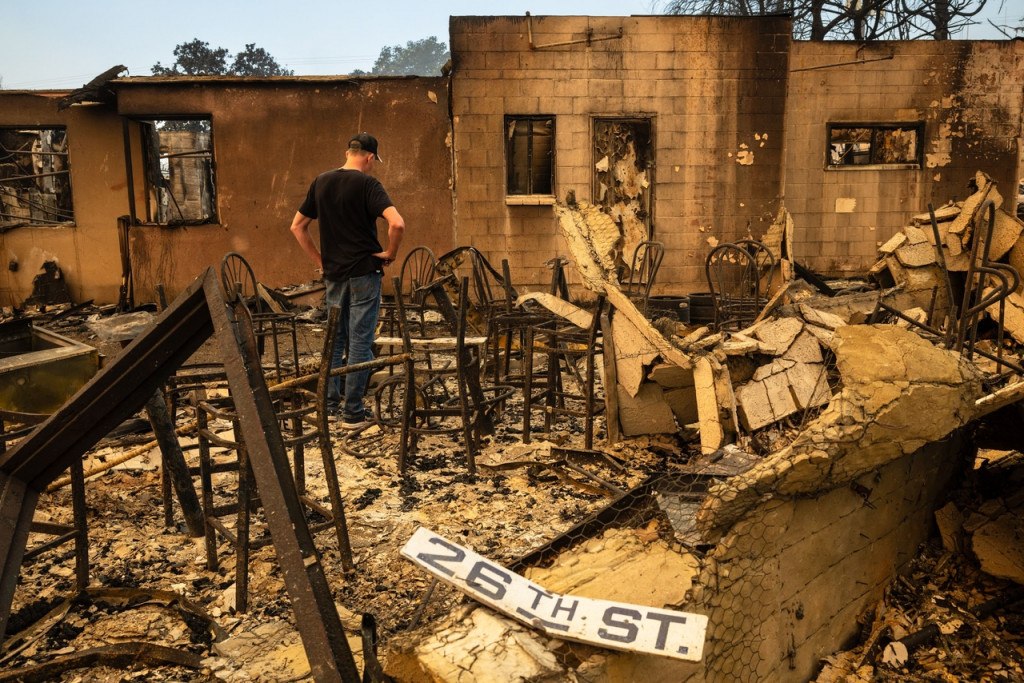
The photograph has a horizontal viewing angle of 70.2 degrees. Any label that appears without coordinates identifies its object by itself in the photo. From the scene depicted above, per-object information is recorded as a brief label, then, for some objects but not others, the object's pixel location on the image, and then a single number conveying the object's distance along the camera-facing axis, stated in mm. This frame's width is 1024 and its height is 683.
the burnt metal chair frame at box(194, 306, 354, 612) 2998
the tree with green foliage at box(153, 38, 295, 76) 32312
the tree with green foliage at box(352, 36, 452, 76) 78438
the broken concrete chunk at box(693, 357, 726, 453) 4547
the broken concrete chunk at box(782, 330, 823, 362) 4598
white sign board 2002
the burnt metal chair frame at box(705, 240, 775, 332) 5863
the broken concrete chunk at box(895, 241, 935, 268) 8078
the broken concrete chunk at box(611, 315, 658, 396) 4867
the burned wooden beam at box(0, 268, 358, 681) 1532
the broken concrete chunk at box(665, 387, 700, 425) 4988
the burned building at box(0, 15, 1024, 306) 9930
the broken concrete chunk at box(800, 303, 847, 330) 4742
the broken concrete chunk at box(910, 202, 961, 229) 8172
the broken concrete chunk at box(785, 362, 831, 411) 4191
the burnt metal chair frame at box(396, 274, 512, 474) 4375
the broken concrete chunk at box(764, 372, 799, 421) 4426
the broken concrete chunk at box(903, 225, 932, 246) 8164
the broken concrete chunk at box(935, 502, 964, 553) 3781
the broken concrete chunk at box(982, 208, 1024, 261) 7516
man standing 5062
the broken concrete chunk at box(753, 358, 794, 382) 4617
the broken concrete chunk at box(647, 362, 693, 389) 4844
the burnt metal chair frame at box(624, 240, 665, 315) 5500
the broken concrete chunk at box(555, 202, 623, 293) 4922
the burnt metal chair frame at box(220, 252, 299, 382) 5371
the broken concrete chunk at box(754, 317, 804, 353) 4762
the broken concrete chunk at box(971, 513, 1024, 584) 3568
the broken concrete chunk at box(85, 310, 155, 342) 7777
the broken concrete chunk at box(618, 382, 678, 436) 5000
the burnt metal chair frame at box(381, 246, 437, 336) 5371
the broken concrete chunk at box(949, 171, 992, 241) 7762
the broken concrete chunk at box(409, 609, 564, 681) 2031
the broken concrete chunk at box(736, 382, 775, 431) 4504
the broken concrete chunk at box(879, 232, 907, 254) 8250
